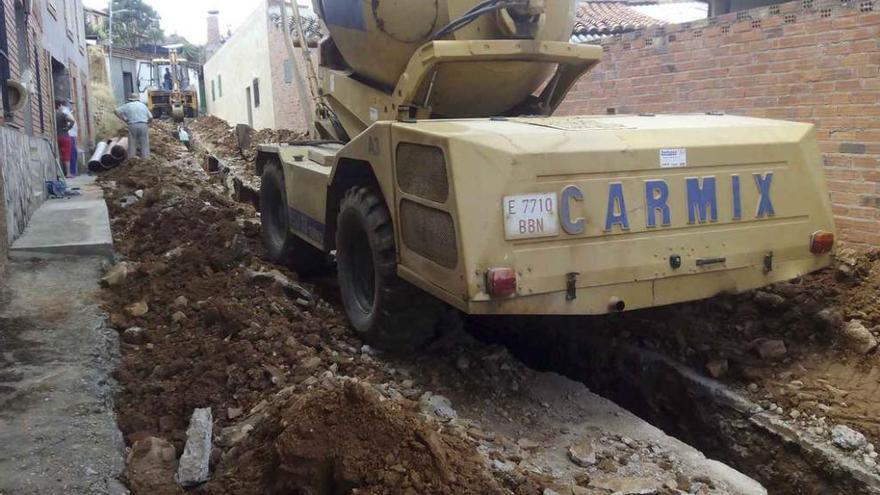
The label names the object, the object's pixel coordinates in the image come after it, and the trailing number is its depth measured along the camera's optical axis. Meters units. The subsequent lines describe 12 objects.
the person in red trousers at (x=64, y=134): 13.39
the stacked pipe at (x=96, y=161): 14.52
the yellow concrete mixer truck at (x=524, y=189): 3.50
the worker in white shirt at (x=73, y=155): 13.73
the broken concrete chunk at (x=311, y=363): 4.28
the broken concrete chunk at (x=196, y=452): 2.98
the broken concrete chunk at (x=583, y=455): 3.45
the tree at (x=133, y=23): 57.66
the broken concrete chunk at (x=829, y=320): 4.49
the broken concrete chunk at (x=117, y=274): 5.68
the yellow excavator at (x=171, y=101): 34.66
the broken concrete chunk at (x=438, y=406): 3.80
